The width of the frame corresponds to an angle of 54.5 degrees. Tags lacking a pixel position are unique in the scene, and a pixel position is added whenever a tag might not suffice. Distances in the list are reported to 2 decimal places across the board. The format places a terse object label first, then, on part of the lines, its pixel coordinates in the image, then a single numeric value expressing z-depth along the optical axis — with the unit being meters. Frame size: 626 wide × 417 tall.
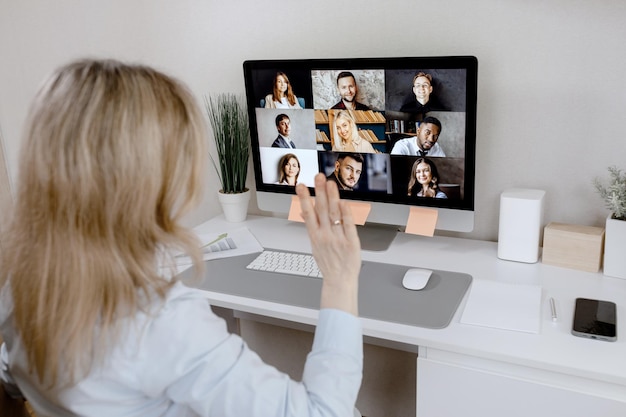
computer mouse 1.41
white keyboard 1.53
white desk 1.11
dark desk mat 1.30
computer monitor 1.48
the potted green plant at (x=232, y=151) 1.87
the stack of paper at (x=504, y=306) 1.24
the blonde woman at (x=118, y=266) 0.75
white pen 1.25
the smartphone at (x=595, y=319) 1.18
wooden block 1.46
